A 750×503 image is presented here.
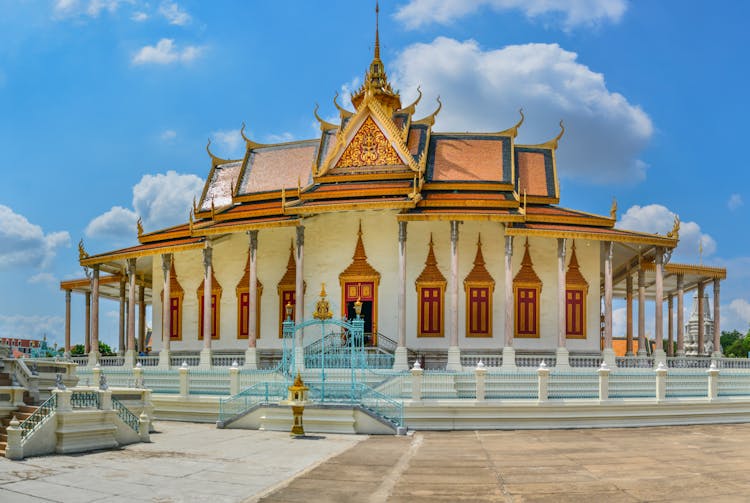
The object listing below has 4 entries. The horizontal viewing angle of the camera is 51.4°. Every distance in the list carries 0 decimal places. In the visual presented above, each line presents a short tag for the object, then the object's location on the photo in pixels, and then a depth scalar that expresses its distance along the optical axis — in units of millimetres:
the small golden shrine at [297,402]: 17750
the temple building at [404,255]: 25203
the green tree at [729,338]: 85375
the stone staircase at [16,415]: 15122
